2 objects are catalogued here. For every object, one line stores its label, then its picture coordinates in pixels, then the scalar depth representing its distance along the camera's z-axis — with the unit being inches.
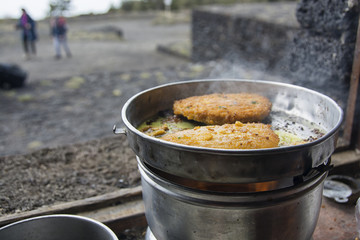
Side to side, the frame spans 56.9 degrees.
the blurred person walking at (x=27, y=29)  504.4
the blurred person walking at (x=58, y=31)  552.1
